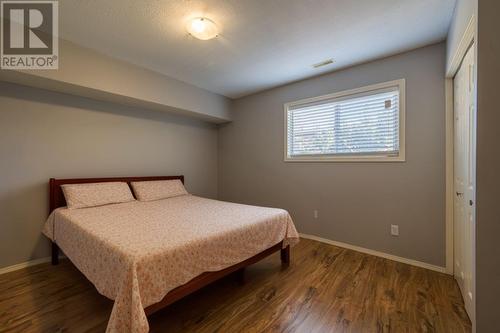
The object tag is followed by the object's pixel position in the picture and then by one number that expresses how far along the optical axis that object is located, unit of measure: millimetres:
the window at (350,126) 2605
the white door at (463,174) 1616
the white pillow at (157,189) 3068
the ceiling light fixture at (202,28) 1930
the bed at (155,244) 1247
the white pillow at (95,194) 2480
